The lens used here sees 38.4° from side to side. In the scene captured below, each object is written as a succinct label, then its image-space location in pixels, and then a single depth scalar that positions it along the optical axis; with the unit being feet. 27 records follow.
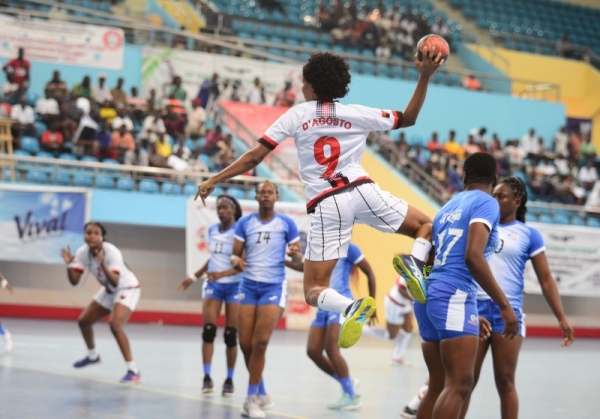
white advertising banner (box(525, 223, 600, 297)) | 67.21
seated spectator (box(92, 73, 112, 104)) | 68.85
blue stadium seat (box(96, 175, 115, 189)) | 59.47
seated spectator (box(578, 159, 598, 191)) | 83.35
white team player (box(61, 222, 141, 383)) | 33.96
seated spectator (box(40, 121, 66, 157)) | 61.05
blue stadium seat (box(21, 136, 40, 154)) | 60.80
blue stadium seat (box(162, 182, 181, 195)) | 61.42
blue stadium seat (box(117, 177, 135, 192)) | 59.93
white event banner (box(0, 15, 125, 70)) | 68.23
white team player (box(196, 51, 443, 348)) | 20.12
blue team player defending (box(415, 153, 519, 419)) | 18.49
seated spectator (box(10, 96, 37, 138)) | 61.67
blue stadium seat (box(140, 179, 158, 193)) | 60.59
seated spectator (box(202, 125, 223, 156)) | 66.64
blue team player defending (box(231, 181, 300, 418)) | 29.12
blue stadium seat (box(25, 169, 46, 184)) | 58.29
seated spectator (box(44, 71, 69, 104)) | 65.16
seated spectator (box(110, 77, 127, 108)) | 68.92
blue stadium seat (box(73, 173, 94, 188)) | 59.21
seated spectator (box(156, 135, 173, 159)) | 63.67
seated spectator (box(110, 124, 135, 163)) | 62.13
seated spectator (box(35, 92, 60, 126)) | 63.05
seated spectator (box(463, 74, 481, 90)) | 91.81
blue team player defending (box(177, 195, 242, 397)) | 32.40
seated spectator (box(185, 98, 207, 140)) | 69.56
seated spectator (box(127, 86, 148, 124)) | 68.13
